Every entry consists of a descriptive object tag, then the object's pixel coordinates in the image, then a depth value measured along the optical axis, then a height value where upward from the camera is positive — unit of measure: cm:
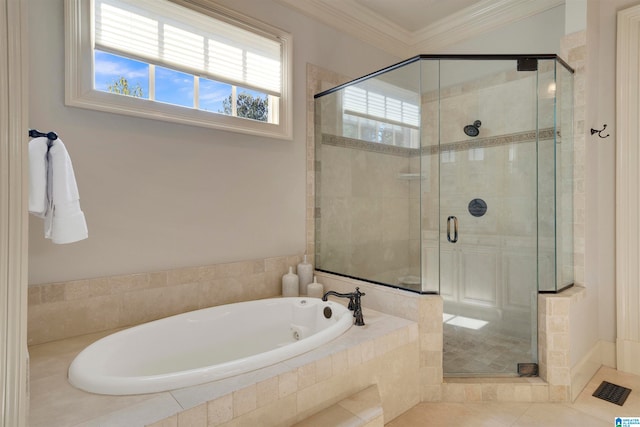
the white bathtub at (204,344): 132 -67
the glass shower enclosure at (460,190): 230 +16
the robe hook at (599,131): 244 +56
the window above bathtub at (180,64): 187 +92
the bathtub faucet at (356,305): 201 -55
